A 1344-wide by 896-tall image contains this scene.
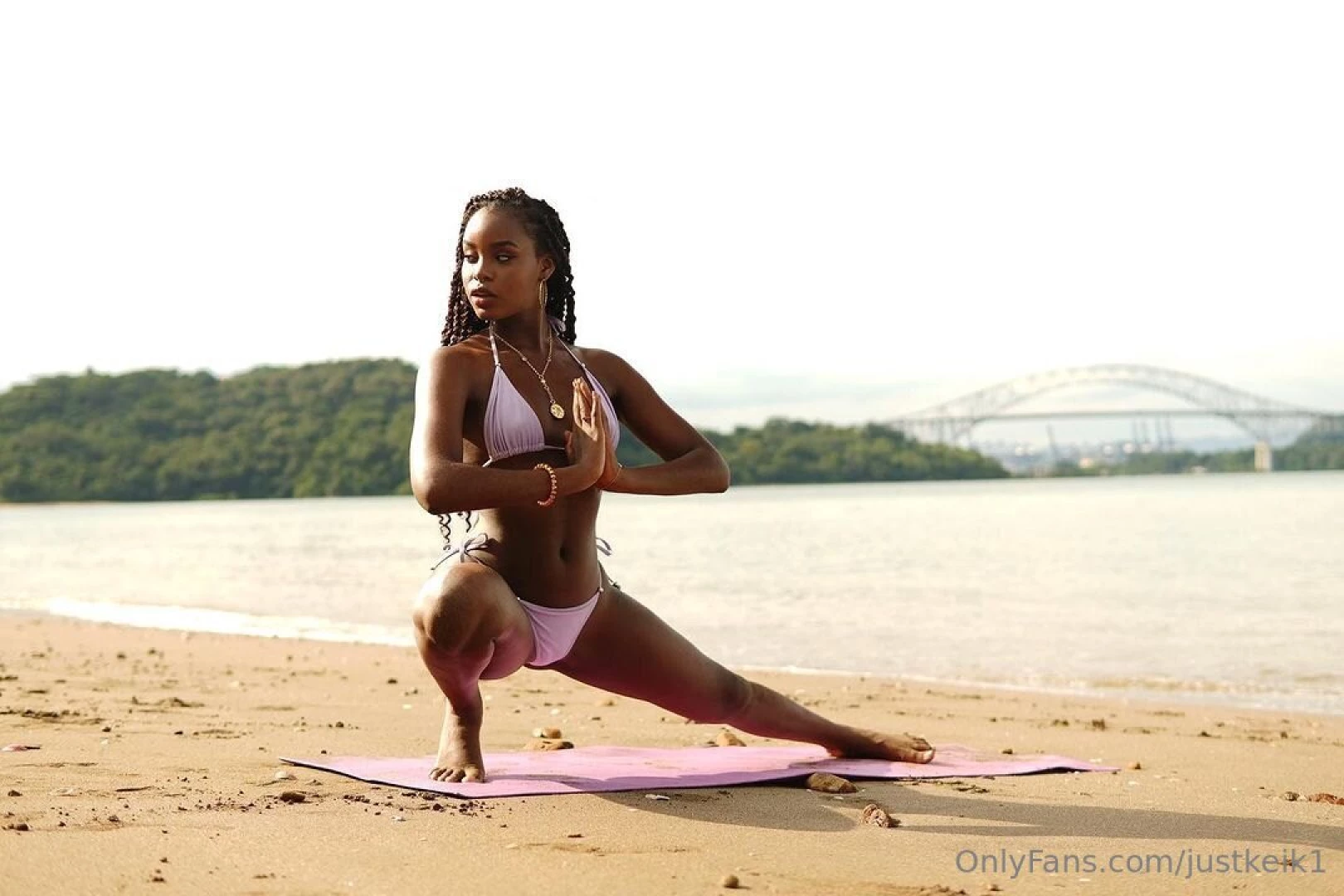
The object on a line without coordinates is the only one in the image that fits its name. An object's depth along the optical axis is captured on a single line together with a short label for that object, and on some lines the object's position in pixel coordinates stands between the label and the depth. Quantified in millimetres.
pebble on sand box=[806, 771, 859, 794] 4953
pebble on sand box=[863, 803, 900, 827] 4367
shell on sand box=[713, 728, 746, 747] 6379
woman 4473
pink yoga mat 4797
